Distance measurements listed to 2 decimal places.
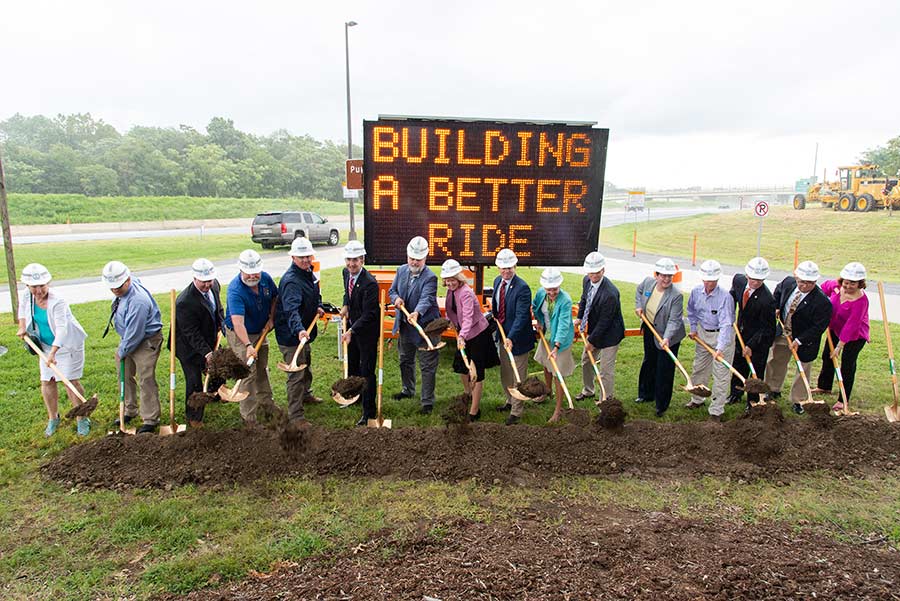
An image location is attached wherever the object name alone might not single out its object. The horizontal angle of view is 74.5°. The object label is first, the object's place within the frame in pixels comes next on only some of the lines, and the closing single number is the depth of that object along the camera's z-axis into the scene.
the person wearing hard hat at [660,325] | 6.58
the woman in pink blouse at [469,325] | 6.42
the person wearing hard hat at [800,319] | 6.41
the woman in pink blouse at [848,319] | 6.45
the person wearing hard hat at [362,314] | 6.29
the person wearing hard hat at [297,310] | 6.07
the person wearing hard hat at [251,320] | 5.91
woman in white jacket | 5.80
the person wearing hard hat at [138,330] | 5.78
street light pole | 22.78
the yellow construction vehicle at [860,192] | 32.25
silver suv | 24.48
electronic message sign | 7.14
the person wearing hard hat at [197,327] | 5.87
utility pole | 8.16
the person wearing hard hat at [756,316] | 6.50
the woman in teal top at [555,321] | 6.29
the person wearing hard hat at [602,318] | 6.47
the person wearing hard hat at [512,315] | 6.41
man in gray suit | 6.63
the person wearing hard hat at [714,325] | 6.41
